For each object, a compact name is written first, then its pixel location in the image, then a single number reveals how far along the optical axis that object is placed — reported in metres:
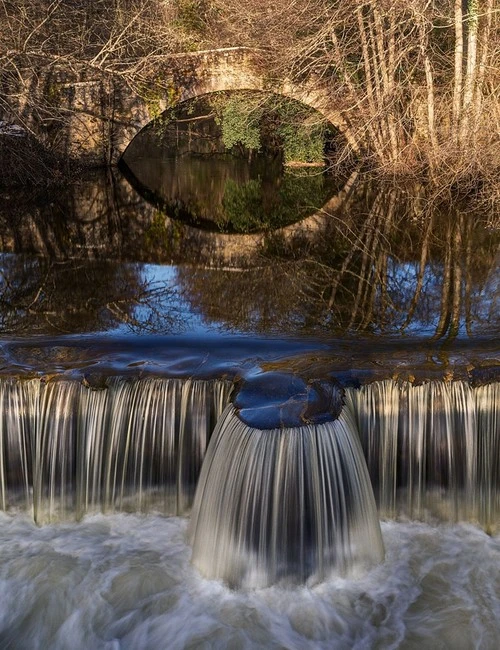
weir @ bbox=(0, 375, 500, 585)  4.76
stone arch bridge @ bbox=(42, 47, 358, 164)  15.41
